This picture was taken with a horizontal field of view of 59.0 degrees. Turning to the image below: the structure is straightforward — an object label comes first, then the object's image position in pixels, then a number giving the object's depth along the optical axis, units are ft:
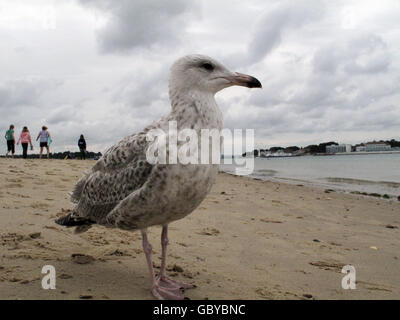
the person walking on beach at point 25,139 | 66.39
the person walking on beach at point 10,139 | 68.08
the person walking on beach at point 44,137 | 66.54
